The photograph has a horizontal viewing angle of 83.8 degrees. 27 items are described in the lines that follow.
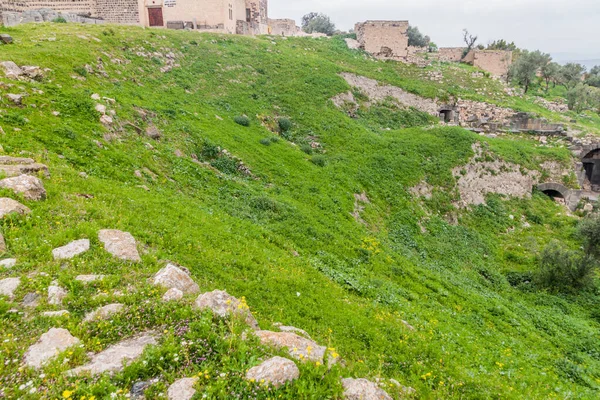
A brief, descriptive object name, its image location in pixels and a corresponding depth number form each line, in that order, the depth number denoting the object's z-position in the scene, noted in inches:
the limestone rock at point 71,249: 238.8
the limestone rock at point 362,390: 183.5
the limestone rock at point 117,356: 163.0
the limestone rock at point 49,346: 161.0
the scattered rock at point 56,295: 199.3
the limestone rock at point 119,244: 261.0
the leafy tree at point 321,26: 2726.4
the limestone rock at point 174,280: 232.8
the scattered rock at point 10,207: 257.2
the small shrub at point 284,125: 896.9
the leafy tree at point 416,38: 2473.4
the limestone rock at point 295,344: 196.1
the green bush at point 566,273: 594.9
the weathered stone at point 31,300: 195.5
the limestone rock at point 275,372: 168.2
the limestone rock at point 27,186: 282.5
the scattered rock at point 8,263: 216.8
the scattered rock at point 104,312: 194.6
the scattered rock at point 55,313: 188.2
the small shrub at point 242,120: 791.7
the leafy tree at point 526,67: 1777.8
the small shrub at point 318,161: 759.7
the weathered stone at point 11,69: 501.0
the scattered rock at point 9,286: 197.3
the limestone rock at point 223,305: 214.1
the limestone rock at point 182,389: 157.4
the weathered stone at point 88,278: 219.8
